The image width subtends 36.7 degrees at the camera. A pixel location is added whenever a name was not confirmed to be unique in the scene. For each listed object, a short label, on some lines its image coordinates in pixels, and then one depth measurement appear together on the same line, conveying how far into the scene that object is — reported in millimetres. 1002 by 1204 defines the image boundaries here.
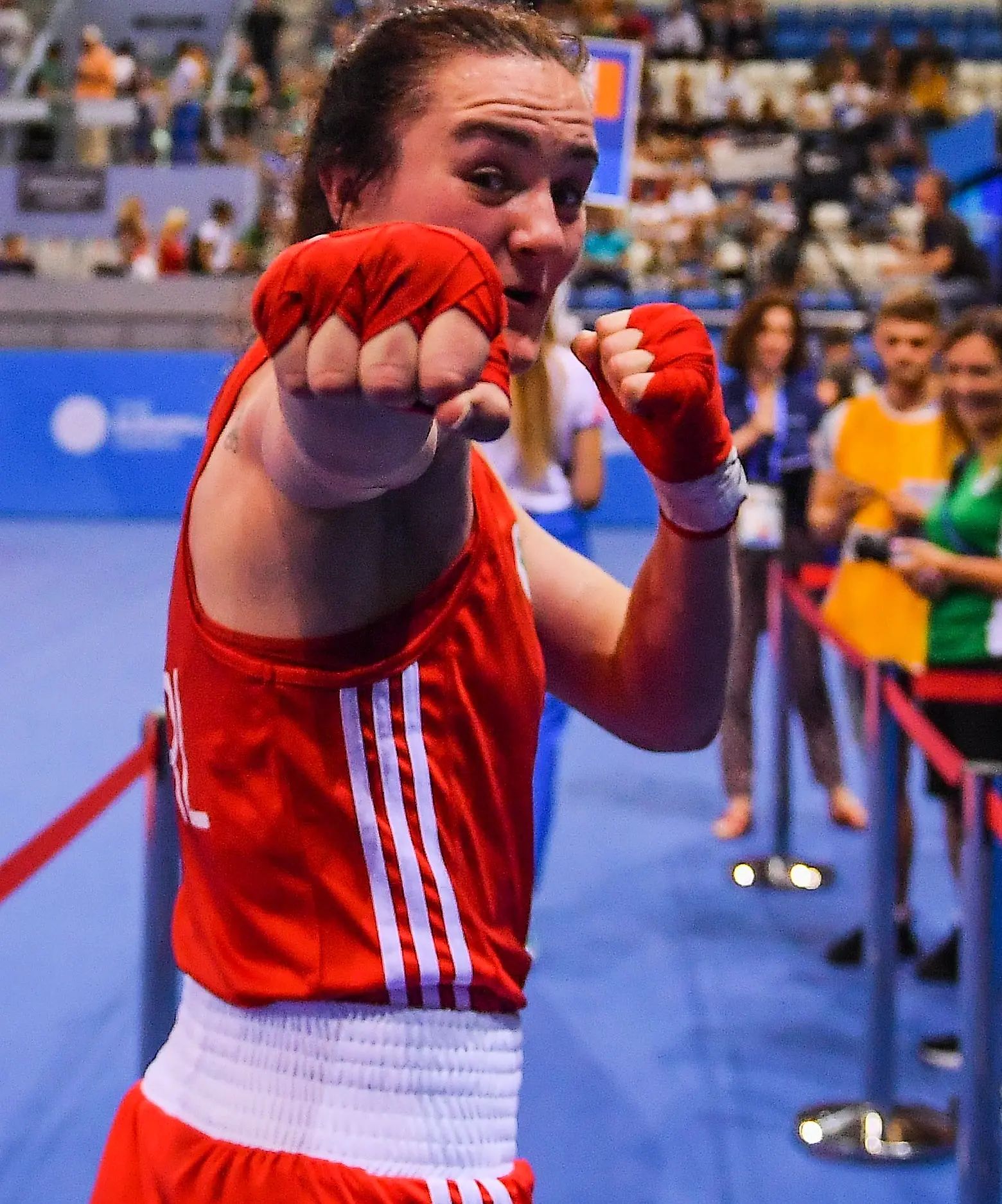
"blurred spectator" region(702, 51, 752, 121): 18109
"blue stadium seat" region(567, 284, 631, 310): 12625
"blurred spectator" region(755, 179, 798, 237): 13922
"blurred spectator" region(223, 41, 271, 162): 16547
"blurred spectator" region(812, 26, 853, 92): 17969
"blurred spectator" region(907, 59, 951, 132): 17672
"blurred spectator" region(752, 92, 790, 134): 16438
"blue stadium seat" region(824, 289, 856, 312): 13180
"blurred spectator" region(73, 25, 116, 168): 17391
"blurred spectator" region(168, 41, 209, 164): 17000
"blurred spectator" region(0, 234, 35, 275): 14391
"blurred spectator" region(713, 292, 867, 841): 4934
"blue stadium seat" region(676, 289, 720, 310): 12945
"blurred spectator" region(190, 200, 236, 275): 14711
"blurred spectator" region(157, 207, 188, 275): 14422
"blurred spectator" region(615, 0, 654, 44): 17897
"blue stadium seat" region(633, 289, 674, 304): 12875
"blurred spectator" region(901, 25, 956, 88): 18047
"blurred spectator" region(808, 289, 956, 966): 4125
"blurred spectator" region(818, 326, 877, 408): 7066
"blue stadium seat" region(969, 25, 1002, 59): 19859
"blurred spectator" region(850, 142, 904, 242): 15117
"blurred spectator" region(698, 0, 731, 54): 19047
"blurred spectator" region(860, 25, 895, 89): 17891
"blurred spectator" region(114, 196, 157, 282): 14484
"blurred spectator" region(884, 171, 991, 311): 11148
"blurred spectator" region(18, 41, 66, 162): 17156
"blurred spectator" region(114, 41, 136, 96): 18172
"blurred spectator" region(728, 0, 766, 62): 19047
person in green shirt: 3537
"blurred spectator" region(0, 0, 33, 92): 18891
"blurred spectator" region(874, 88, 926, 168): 16125
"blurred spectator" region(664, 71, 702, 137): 17078
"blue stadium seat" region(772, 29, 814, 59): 19844
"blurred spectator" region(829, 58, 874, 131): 17031
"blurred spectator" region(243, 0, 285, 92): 18750
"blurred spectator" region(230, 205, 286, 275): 13866
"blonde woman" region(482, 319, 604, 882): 3521
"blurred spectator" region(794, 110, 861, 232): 11625
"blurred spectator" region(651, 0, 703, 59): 18906
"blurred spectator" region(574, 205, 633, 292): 12180
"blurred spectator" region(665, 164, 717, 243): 14953
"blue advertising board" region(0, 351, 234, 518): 11945
